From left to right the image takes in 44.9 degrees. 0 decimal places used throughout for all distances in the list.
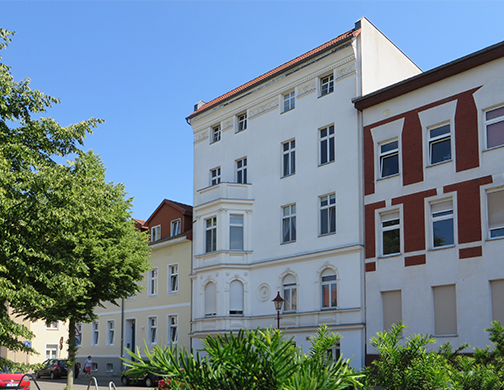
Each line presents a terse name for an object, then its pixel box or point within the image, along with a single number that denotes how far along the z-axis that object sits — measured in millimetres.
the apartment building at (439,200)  21406
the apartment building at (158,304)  36594
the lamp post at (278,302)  24156
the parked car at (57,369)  42688
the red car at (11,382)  24114
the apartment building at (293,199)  26297
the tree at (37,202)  13656
